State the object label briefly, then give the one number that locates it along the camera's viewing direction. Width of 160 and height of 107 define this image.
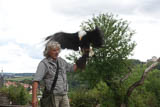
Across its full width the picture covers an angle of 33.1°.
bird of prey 3.65
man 3.17
